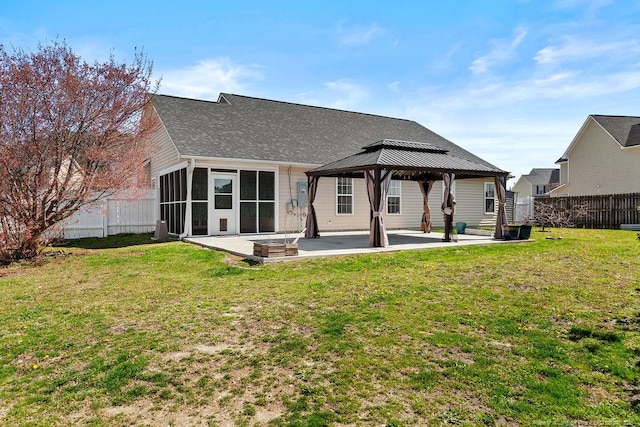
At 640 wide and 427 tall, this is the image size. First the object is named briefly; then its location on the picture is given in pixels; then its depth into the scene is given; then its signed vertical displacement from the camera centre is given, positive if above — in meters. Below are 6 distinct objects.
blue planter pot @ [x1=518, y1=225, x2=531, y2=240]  12.41 -0.71
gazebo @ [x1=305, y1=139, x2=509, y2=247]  10.81 +1.18
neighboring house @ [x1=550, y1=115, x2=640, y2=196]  22.19 +3.14
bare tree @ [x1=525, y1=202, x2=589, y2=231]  18.92 -0.28
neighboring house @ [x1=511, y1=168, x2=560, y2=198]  54.91 +3.93
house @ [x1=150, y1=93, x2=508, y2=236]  13.52 +1.34
